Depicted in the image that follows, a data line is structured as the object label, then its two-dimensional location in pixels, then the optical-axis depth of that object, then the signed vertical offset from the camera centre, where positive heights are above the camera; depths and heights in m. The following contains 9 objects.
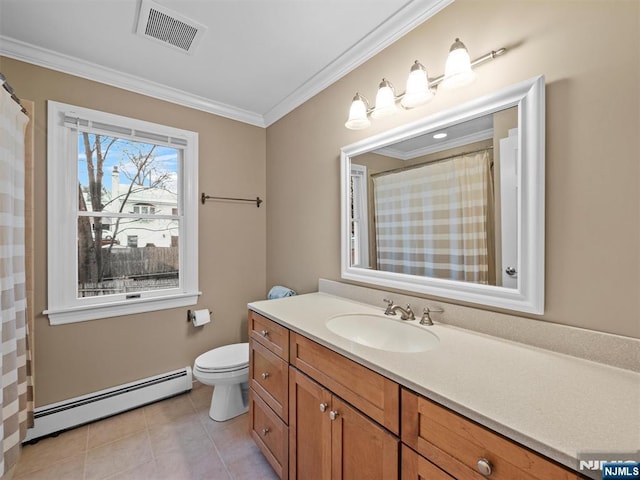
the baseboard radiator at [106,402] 1.82 -1.17
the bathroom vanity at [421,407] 0.63 -0.47
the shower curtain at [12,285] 1.36 -0.24
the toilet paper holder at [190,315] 2.38 -0.65
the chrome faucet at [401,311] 1.38 -0.37
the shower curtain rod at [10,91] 1.33 +0.74
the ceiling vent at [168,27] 1.47 +1.19
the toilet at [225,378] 1.91 -0.95
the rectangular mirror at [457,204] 1.07 +0.17
